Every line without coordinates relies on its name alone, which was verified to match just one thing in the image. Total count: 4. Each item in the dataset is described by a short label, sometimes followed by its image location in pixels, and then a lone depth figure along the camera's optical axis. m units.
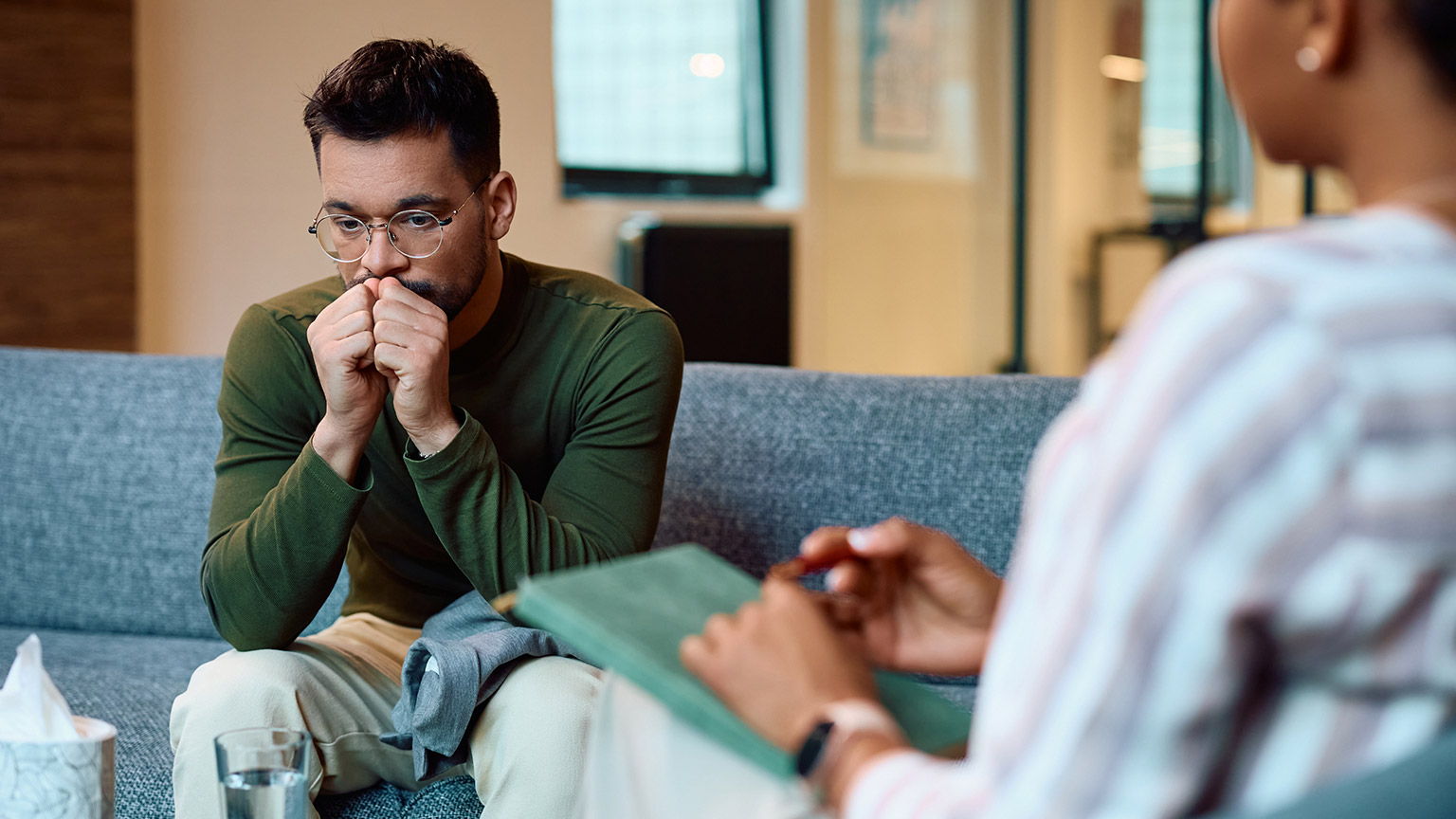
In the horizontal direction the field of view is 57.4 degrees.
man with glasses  1.28
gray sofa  1.74
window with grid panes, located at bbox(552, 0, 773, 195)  4.57
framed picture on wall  5.54
